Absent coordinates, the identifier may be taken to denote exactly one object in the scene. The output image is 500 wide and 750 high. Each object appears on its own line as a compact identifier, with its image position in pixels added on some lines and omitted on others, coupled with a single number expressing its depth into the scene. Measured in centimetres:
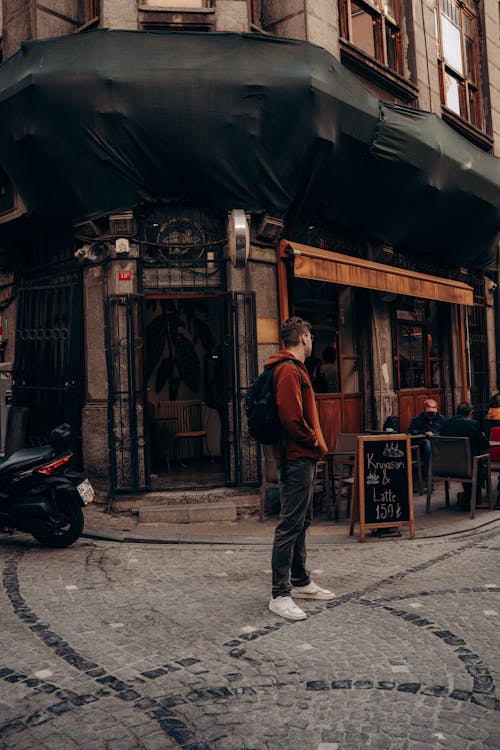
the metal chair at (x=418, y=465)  978
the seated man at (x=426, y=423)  1034
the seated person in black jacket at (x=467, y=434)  877
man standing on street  478
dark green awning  819
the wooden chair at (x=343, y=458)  859
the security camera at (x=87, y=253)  905
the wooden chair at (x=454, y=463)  850
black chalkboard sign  722
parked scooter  674
